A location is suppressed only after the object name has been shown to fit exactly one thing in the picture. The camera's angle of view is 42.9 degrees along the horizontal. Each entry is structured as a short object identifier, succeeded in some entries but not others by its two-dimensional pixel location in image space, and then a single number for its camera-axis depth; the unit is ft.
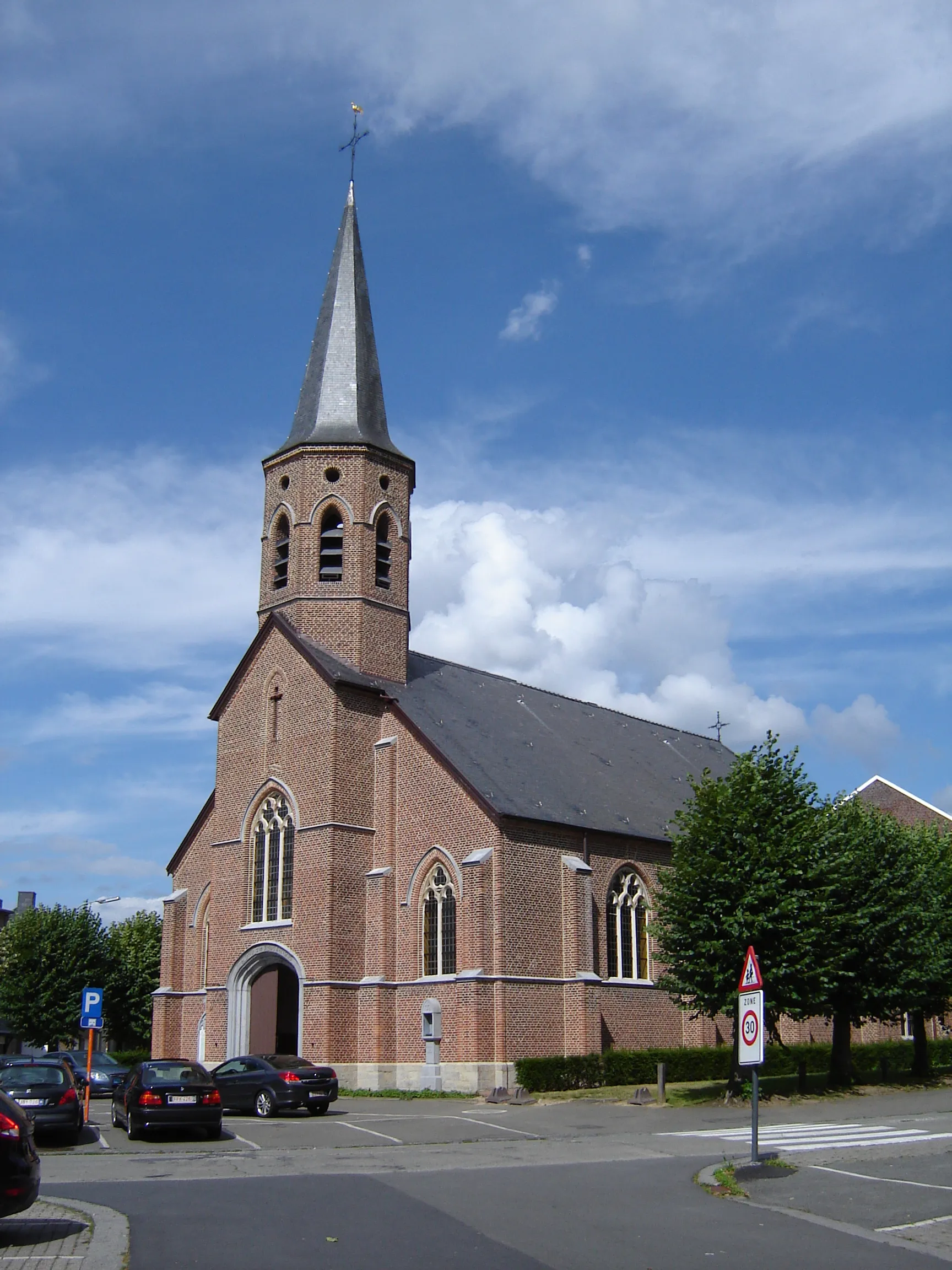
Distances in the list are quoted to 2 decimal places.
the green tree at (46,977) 158.40
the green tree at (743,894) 81.76
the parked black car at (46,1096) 63.10
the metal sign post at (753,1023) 50.14
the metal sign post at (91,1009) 78.54
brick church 100.73
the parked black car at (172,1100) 64.28
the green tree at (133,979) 166.91
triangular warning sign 51.60
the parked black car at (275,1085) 76.79
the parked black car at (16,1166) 31.63
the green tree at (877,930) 90.33
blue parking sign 78.59
